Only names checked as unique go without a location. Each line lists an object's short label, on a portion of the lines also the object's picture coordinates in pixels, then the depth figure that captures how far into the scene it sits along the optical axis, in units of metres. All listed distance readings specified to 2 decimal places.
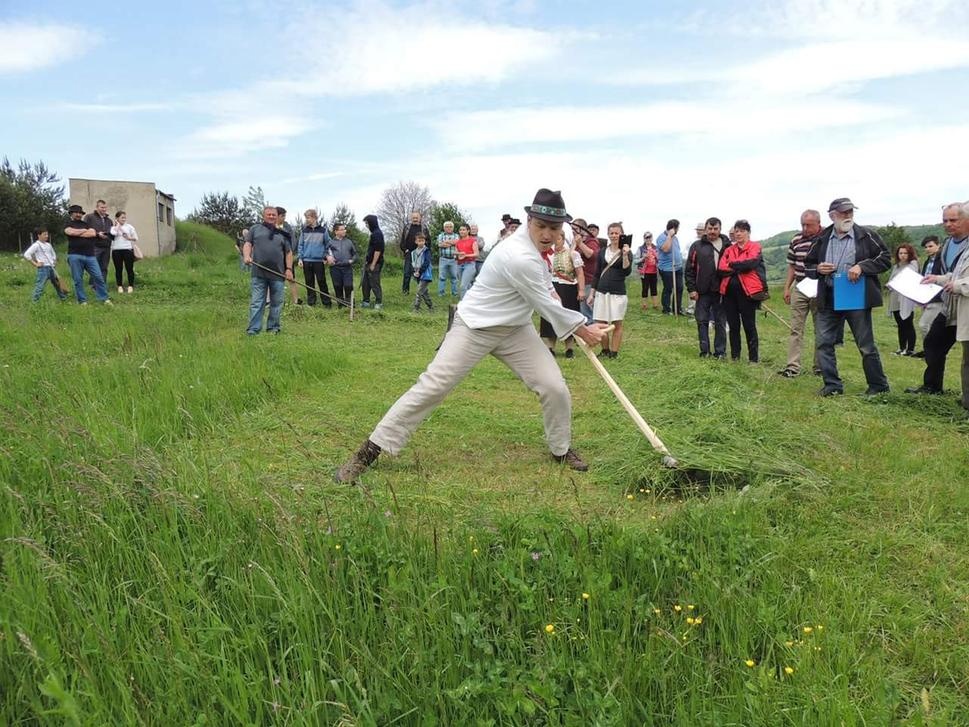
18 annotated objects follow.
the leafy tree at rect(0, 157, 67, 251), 28.39
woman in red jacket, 9.26
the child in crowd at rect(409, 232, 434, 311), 14.92
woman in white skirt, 9.96
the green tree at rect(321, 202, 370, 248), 31.04
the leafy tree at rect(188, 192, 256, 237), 41.00
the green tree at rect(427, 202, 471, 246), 36.19
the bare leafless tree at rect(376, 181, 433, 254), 58.75
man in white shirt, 4.63
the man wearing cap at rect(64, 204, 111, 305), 12.53
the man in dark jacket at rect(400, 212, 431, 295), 15.09
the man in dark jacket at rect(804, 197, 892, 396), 7.27
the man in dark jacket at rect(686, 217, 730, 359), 9.72
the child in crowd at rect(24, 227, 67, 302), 12.84
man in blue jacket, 14.16
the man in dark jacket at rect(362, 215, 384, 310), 13.61
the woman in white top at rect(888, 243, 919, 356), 11.18
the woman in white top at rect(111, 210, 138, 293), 14.39
